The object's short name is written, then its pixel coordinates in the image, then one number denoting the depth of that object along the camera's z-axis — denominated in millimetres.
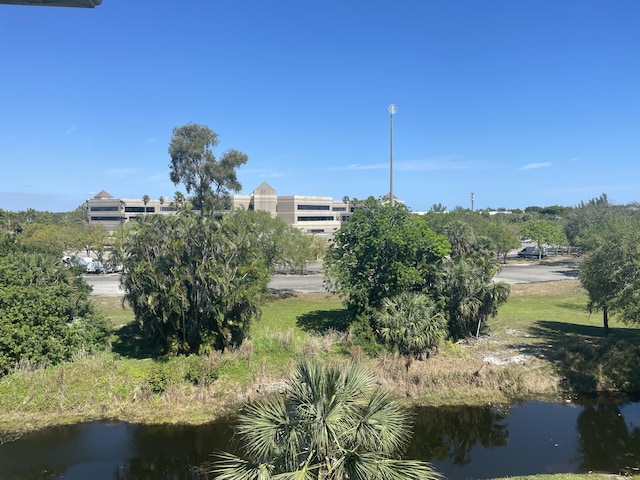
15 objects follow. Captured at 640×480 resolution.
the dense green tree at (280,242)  38125
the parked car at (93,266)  50062
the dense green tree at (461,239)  49594
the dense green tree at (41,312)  19188
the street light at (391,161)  34344
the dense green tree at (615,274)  20938
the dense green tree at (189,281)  20797
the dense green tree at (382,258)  24469
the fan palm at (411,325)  22047
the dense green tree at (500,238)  60719
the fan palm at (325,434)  8336
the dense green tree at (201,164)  53750
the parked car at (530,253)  74375
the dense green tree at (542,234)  69062
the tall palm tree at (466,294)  24984
